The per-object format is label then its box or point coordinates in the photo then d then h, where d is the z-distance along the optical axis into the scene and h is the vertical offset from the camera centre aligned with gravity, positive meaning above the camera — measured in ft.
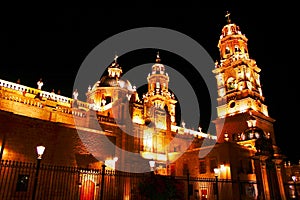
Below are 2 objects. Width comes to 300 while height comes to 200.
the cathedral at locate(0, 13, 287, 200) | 68.85 +15.44
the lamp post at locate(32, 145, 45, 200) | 40.46 +5.47
